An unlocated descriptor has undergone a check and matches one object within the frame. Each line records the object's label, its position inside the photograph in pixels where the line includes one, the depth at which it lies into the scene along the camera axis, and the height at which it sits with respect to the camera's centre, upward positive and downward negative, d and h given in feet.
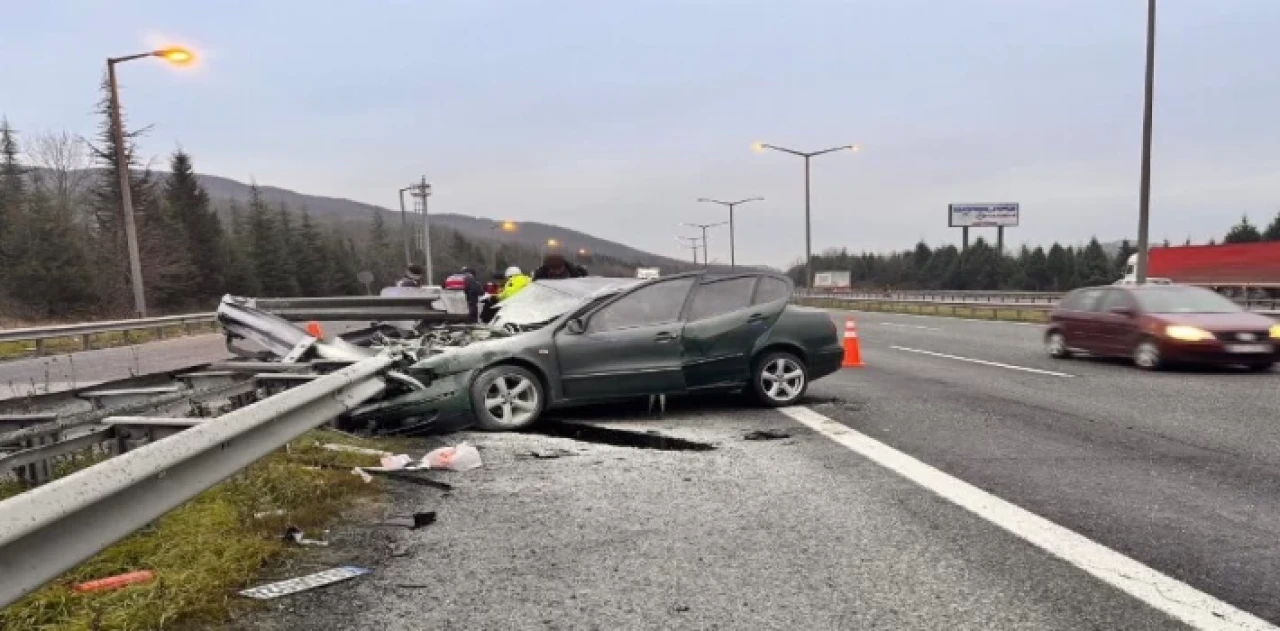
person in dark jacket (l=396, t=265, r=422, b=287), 52.58 +0.00
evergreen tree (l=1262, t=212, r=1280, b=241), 215.51 +4.58
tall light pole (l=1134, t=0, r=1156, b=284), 57.67 +7.88
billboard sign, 270.26 +14.45
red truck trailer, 127.03 -2.82
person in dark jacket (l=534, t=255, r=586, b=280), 41.70 +0.18
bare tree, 172.65 +24.61
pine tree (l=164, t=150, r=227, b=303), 185.37 +13.99
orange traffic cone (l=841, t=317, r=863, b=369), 41.50 -4.51
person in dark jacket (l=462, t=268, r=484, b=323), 48.35 -0.94
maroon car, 35.91 -3.61
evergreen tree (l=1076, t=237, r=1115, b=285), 263.70 -3.51
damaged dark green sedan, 22.93 -2.61
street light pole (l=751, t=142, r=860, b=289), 128.52 +5.77
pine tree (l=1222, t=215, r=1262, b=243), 231.91 +4.98
